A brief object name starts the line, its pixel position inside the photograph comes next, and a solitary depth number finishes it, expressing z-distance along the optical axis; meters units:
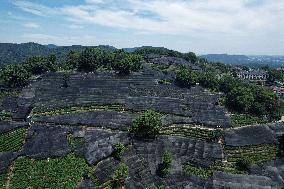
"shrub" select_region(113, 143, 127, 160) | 55.94
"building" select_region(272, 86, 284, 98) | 113.62
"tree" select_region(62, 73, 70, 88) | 88.43
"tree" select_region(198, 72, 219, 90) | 99.25
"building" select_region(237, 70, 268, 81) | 158.25
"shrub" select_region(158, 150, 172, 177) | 53.59
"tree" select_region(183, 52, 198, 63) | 152.50
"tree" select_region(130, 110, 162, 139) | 61.84
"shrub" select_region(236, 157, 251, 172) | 57.38
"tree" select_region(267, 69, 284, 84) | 134.75
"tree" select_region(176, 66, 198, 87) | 96.11
